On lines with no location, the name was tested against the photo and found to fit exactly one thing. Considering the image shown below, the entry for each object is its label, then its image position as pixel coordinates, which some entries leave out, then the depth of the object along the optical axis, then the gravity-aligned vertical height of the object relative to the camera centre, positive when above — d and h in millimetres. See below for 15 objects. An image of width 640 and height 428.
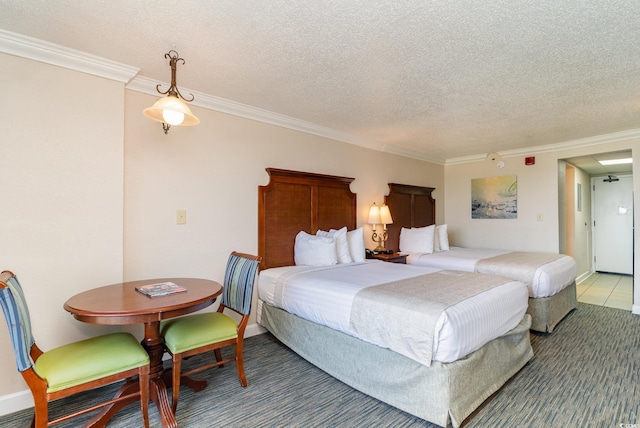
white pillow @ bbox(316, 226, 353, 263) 3597 -335
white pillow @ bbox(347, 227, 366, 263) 3721 -343
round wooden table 1648 -507
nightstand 4105 -561
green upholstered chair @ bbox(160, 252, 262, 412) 1990 -769
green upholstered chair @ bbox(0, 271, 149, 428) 1459 -767
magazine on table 1978 -484
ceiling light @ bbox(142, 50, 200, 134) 1981 +699
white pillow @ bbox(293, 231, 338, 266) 3385 -387
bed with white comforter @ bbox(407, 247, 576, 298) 3238 -616
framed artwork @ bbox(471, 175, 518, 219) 5098 +302
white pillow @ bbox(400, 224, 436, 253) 4617 -370
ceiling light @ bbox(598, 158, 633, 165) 4834 +851
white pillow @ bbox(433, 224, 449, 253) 4809 -374
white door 6148 -210
